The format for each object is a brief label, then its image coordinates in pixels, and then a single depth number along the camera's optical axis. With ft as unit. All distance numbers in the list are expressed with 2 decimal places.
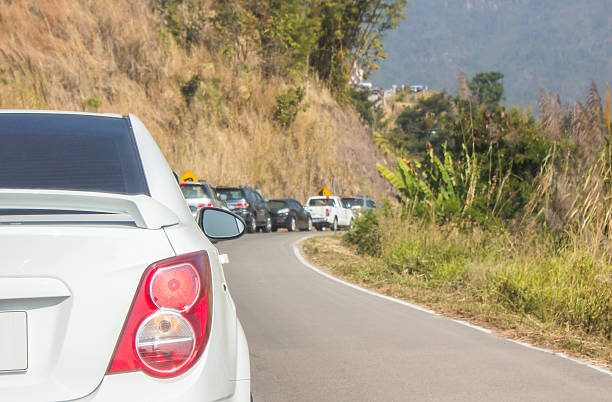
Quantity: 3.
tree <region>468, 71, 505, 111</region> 381.19
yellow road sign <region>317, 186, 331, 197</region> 143.64
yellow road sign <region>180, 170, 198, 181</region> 109.19
